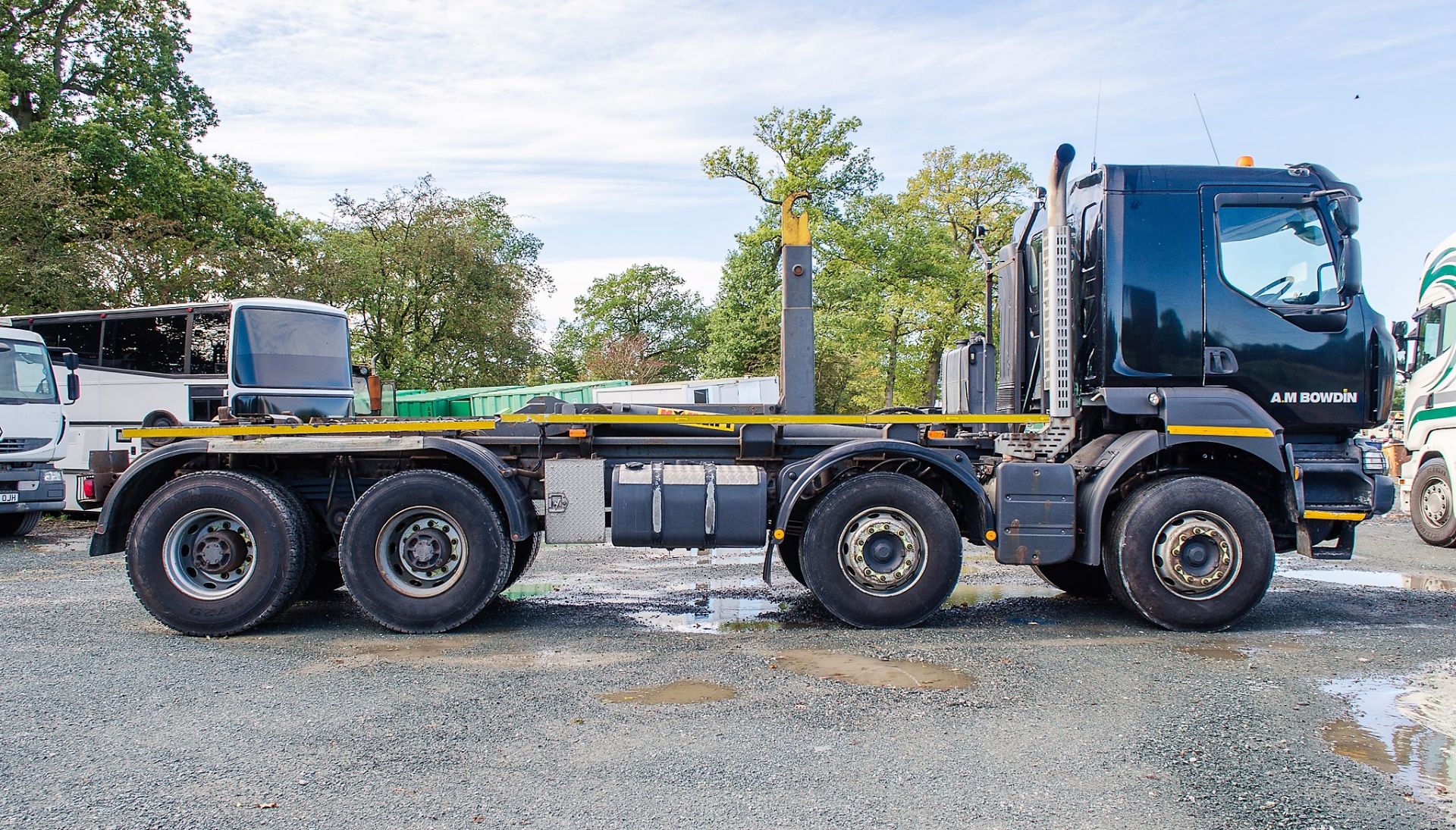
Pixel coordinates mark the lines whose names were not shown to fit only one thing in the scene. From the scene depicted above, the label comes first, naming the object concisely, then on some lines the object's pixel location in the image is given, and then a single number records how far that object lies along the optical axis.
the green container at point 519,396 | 29.47
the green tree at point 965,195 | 38.78
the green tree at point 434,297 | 35.81
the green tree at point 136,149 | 23.88
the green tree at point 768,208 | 39.09
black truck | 6.74
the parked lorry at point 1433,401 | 11.91
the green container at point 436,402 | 31.50
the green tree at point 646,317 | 64.25
